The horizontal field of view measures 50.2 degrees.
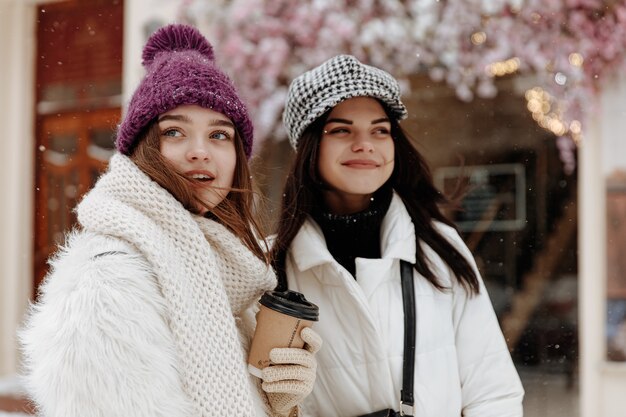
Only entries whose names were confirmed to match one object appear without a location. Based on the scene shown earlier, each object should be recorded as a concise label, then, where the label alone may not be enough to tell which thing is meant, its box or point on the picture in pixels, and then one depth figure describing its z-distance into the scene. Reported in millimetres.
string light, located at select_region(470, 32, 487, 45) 4258
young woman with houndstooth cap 1951
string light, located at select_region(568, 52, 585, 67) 4109
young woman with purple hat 1326
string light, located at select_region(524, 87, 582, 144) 4227
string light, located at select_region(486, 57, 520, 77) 4285
